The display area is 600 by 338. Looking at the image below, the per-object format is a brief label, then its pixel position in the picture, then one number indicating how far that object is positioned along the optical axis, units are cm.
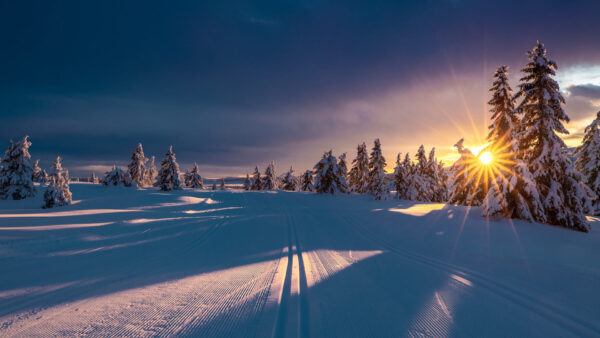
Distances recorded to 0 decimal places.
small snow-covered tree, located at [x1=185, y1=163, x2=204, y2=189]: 6153
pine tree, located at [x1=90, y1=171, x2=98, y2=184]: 8290
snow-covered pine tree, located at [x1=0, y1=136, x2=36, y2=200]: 2322
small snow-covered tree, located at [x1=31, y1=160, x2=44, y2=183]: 4919
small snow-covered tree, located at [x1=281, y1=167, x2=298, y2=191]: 6394
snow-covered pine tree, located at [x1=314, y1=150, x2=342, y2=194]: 3969
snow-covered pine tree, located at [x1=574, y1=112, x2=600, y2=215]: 2361
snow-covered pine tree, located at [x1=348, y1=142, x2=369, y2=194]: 5026
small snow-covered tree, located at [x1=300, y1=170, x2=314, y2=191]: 5903
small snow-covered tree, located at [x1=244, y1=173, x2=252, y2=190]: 7012
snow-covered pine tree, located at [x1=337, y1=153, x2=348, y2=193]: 4047
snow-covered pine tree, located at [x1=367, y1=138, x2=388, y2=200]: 4022
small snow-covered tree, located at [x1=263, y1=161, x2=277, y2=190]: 6338
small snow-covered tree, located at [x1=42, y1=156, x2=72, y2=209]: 1916
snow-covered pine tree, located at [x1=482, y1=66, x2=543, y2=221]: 1322
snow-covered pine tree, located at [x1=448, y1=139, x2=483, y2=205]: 1809
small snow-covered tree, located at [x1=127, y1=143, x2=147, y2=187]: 4994
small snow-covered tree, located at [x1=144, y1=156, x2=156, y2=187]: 6575
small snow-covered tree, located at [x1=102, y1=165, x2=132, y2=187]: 3881
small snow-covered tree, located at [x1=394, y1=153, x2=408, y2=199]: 4147
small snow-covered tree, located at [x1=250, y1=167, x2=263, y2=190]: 6525
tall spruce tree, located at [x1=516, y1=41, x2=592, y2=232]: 1241
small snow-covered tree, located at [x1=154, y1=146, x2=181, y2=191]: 4138
